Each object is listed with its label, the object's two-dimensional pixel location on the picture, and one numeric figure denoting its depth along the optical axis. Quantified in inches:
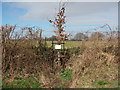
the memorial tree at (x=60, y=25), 340.2
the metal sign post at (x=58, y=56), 293.7
